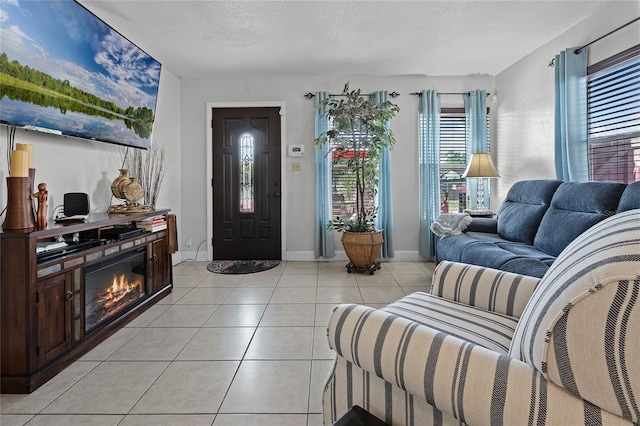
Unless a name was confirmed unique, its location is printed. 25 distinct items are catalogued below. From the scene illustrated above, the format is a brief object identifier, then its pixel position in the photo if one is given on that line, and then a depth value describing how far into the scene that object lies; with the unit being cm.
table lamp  402
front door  474
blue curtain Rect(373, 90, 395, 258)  459
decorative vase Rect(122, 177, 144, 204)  301
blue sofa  236
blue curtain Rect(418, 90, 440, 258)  457
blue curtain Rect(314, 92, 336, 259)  462
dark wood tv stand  176
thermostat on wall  470
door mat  420
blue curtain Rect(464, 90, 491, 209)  454
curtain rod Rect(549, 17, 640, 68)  260
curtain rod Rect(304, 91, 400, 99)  465
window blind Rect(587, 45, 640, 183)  267
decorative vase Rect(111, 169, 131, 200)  302
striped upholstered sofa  62
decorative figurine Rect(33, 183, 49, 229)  199
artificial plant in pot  400
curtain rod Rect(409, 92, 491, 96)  463
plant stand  408
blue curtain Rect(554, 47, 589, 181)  304
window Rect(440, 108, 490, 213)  470
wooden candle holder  183
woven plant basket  399
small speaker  246
